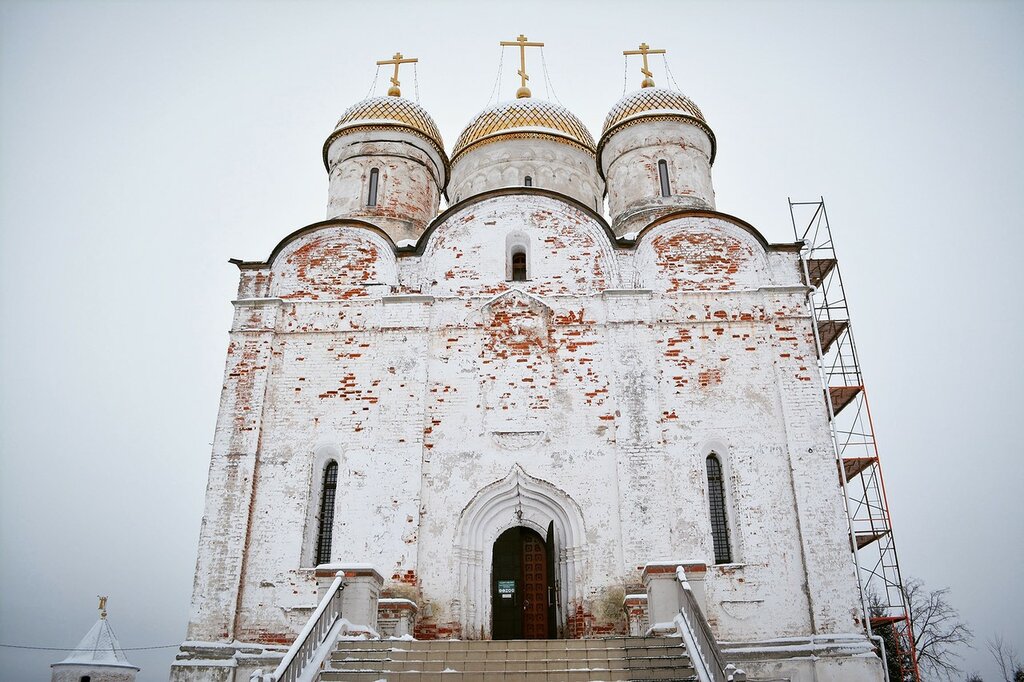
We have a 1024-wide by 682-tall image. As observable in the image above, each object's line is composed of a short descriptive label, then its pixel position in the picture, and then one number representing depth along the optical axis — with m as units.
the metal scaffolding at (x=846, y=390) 12.49
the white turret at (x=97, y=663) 21.75
